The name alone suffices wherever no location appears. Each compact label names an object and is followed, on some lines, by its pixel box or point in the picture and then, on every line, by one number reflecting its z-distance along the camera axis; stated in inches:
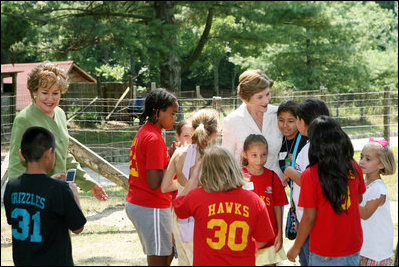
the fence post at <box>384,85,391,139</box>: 431.5
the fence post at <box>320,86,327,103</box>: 426.6
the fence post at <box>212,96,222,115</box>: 312.3
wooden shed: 943.7
